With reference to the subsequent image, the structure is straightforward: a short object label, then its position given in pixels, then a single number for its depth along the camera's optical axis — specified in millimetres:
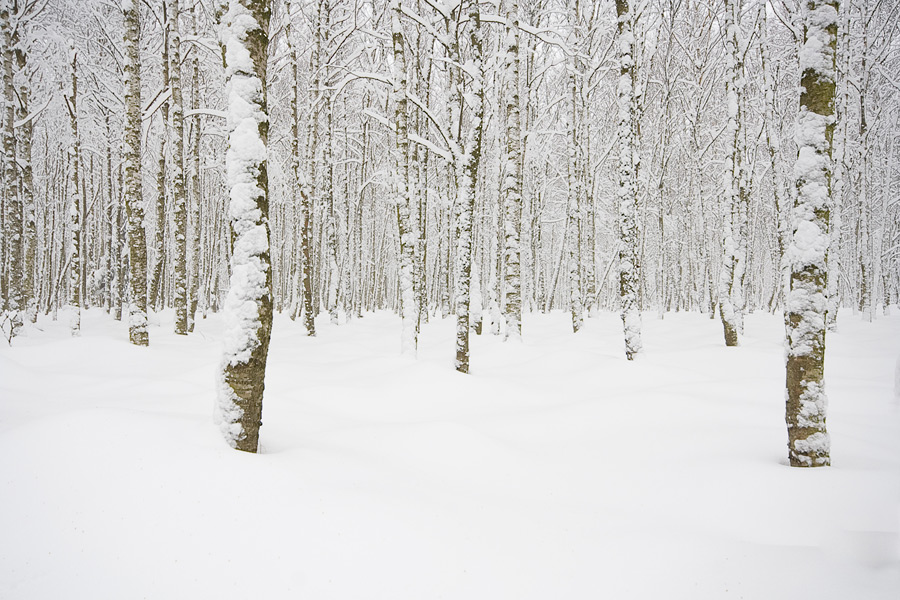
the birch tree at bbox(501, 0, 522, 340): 9499
